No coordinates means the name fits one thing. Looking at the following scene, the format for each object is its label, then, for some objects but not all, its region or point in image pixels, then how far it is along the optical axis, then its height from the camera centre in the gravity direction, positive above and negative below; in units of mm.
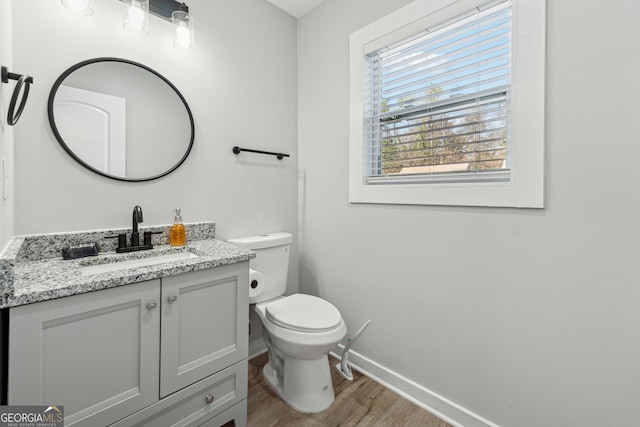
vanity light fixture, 1400 +989
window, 1218 +555
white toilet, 1460 -628
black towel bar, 1865 +408
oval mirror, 1311 +455
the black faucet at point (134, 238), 1390 -138
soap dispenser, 1541 -121
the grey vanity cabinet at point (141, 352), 891 -521
